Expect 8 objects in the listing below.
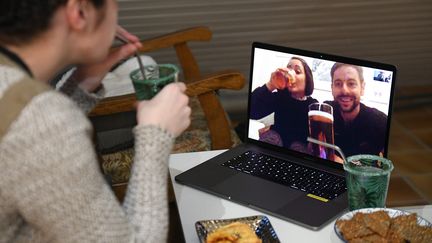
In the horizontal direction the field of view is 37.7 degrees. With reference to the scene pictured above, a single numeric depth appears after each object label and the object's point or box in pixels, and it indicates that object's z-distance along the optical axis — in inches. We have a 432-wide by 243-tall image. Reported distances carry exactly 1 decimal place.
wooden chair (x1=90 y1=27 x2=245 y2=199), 79.3
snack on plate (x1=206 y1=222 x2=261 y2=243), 47.9
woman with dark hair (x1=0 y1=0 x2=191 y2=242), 37.8
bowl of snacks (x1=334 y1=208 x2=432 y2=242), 47.5
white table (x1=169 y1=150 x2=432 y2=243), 50.3
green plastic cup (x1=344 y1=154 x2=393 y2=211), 51.1
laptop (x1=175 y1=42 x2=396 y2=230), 54.4
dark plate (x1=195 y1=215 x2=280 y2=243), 49.6
